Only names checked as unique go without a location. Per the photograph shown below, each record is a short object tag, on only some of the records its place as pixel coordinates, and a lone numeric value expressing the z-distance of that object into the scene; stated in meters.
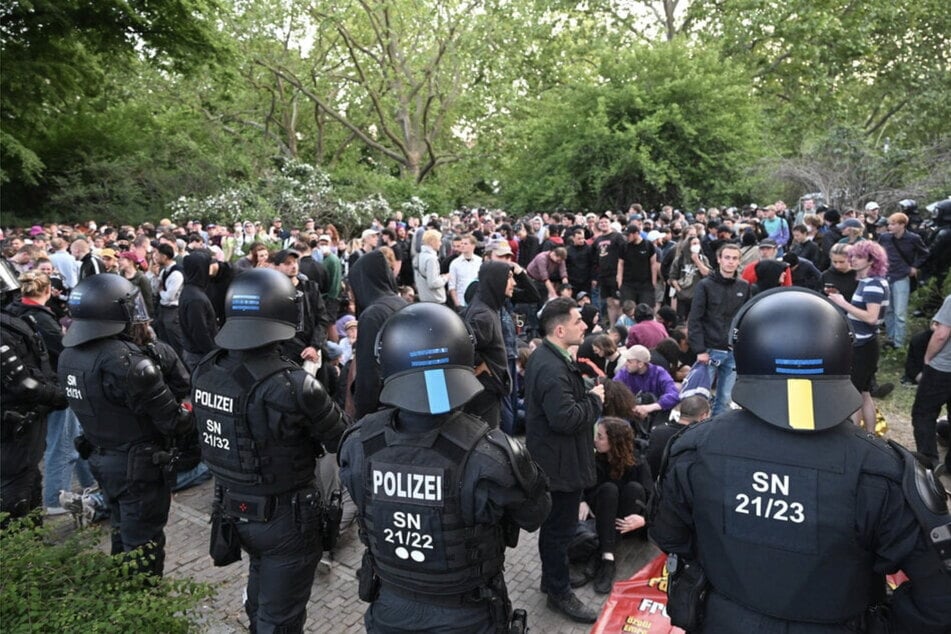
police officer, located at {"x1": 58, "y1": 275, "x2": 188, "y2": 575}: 3.87
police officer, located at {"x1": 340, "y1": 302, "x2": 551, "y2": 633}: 2.49
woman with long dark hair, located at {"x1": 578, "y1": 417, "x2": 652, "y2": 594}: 4.57
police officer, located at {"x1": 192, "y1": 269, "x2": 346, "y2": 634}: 3.31
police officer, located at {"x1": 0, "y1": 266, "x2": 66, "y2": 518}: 4.42
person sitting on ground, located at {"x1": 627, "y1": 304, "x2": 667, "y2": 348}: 6.90
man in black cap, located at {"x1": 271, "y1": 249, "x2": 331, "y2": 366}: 6.27
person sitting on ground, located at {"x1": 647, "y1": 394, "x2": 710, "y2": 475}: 4.48
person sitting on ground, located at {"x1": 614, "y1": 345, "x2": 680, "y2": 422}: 5.89
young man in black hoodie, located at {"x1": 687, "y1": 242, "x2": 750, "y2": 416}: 6.50
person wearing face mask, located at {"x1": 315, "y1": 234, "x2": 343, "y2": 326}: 9.40
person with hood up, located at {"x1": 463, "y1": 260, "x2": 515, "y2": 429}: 4.84
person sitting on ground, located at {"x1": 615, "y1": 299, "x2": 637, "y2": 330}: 8.41
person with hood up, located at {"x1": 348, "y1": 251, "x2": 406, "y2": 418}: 4.96
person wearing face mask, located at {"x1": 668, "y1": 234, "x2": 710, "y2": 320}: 9.24
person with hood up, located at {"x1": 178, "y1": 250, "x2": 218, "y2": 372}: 6.56
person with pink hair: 5.77
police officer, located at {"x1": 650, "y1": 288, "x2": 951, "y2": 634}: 2.00
